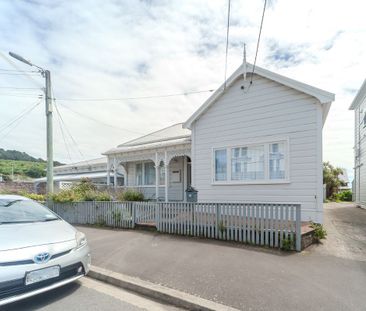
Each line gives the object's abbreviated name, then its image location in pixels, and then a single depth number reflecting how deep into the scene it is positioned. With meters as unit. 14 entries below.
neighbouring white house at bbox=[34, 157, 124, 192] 22.67
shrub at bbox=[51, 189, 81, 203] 12.07
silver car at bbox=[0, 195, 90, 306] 3.65
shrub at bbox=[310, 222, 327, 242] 7.44
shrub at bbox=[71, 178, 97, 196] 13.02
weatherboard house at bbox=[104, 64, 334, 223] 8.68
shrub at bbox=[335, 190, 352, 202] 30.81
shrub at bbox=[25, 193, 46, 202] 15.73
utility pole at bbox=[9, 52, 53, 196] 12.88
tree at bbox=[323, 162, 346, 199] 32.56
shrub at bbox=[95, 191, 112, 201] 11.69
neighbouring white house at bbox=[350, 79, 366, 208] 16.94
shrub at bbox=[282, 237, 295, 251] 6.54
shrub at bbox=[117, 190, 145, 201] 11.90
